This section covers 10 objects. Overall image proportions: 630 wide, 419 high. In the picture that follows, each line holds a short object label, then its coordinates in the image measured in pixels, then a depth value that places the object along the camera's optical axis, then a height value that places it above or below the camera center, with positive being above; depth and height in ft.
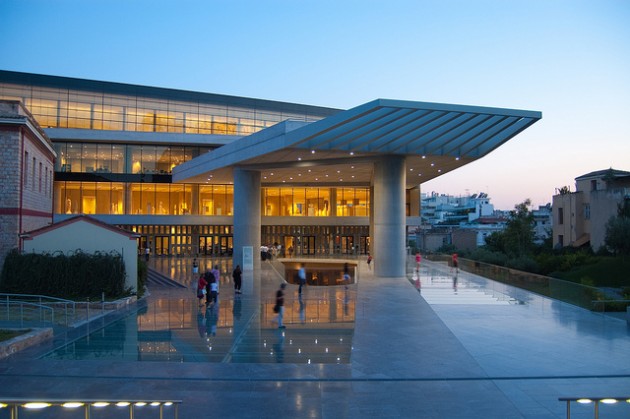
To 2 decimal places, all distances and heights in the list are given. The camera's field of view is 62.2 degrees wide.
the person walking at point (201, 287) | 64.59 -7.09
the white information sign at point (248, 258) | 104.83 -5.47
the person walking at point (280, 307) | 50.26 -7.36
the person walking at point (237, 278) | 73.05 -6.61
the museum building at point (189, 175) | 129.18 +14.91
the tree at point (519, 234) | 163.22 -0.43
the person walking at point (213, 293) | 64.90 -7.80
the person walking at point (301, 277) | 72.19 -6.49
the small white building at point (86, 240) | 72.13 -1.43
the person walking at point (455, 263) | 103.90 -6.21
